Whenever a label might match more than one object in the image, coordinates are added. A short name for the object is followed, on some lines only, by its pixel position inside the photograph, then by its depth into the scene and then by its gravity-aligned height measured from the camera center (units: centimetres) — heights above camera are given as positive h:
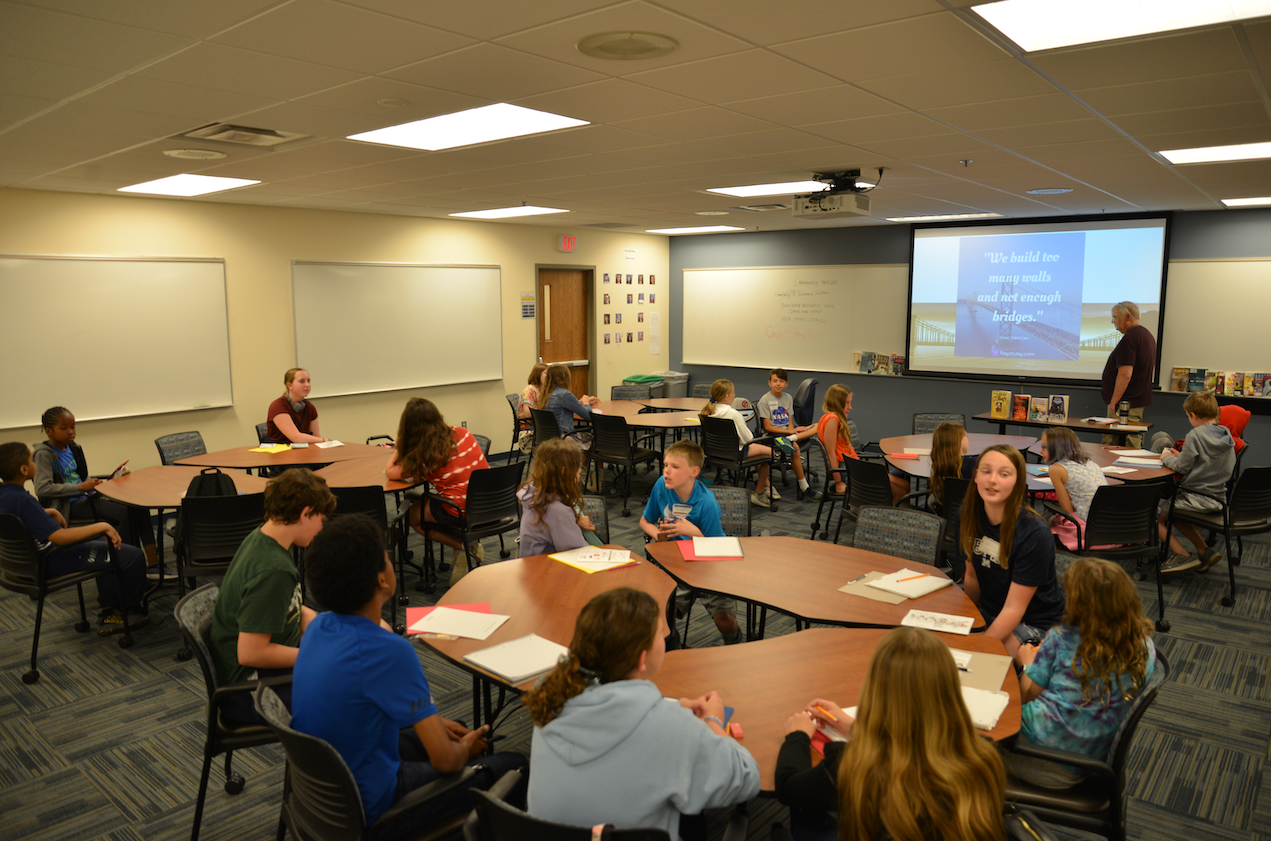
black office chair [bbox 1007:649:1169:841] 209 -131
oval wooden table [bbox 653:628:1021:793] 207 -103
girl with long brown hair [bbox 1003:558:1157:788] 213 -93
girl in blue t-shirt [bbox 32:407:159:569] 466 -95
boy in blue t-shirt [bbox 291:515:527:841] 190 -88
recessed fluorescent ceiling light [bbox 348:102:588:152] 373 +109
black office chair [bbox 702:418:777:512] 679 -99
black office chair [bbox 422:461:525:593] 473 -109
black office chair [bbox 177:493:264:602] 401 -104
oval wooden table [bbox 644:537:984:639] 280 -98
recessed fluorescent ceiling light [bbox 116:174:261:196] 561 +112
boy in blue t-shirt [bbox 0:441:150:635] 392 -112
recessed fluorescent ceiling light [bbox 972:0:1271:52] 236 +104
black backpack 443 -88
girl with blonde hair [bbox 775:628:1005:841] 150 -85
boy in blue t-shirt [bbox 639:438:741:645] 363 -85
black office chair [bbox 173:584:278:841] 244 -117
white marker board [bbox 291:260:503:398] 780 +11
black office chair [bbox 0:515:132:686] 375 -122
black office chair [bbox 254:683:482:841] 181 -116
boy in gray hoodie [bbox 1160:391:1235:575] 512 -83
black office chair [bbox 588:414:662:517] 697 -103
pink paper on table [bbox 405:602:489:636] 275 -102
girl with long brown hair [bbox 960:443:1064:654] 284 -83
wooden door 1021 +21
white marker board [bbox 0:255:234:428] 594 -5
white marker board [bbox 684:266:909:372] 989 +33
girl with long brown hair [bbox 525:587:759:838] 160 -87
